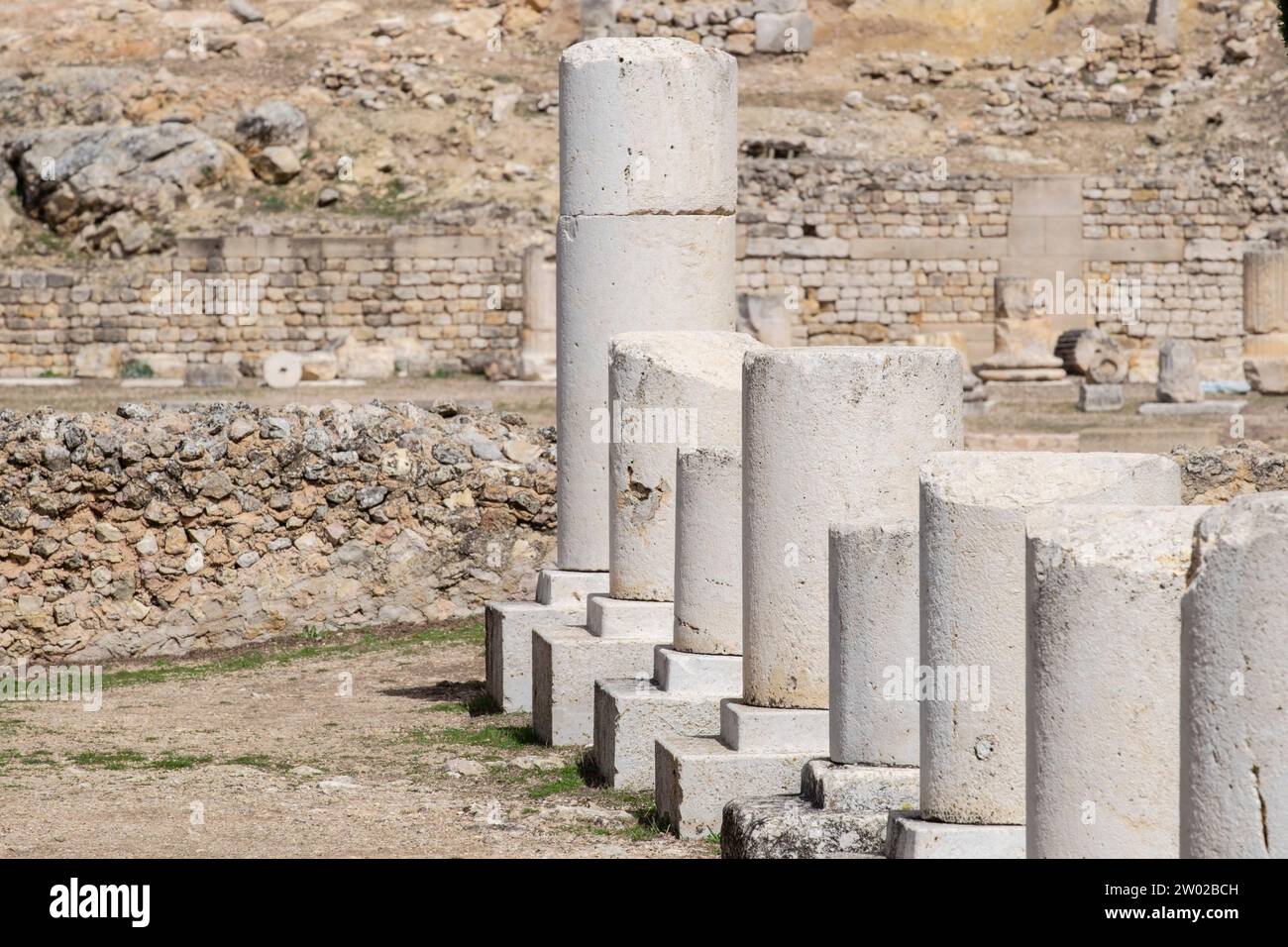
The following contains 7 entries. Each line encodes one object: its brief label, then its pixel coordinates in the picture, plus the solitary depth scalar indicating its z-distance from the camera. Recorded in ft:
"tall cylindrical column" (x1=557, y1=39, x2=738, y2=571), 60.80
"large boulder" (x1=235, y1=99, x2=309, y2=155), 195.31
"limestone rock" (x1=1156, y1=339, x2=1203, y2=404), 143.13
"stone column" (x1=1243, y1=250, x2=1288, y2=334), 171.83
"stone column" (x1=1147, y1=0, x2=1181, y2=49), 232.73
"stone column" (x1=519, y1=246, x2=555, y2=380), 165.99
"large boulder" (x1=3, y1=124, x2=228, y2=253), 185.68
